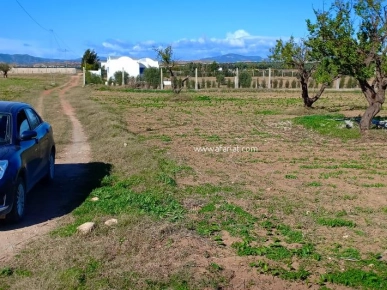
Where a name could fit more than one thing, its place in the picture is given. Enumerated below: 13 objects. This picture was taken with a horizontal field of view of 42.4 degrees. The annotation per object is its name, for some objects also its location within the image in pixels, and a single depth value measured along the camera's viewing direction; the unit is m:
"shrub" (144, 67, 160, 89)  48.94
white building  69.81
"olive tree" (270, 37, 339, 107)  24.55
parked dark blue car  6.32
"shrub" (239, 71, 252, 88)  49.56
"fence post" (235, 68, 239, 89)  48.12
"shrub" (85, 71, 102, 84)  52.48
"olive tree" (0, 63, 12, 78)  76.51
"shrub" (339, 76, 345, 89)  50.28
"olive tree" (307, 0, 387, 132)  15.07
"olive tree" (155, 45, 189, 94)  37.19
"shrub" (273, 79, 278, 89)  50.49
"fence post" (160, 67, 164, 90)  47.25
